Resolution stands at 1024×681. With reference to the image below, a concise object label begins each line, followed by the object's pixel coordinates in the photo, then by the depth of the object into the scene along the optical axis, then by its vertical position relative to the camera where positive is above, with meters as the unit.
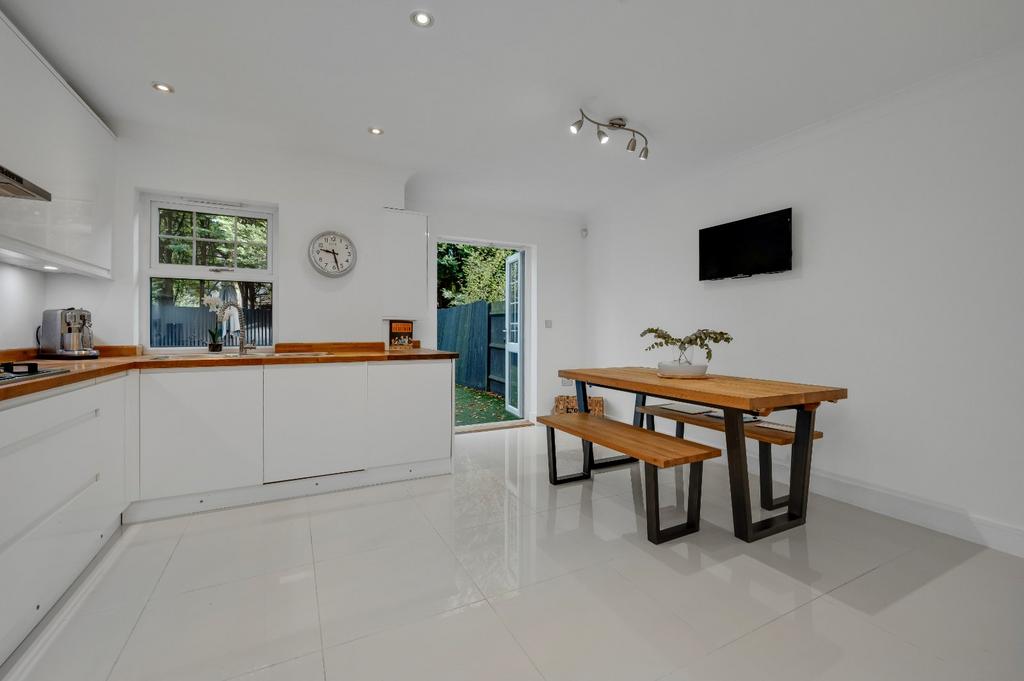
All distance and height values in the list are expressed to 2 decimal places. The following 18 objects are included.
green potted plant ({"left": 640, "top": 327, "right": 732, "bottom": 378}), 2.78 -0.14
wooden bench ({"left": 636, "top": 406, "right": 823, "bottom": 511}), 2.56 -0.58
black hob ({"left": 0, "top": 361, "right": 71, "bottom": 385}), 1.63 -0.13
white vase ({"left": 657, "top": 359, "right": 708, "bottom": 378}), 2.78 -0.19
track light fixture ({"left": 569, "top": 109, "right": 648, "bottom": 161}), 2.85 +1.46
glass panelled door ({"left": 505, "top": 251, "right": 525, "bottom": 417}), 5.47 +0.09
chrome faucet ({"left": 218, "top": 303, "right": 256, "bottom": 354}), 3.22 +0.07
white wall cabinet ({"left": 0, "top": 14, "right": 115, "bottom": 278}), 1.91 +0.90
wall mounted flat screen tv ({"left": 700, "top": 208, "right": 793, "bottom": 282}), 3.24 +0.73
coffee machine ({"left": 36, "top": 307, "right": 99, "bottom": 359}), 2.59 +0.03
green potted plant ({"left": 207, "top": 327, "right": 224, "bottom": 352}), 3.22 -0.01
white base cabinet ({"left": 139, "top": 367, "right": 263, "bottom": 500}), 2.52 -0.53
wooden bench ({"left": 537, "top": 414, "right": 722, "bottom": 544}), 2.20 -0.58
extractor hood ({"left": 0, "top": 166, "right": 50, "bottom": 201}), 1.56 +0.59
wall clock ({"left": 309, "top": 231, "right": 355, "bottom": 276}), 3.46 +0.68
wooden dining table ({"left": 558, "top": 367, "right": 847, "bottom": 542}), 2.13 -0.35
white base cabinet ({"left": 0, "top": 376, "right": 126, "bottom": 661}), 1.41 -0.60
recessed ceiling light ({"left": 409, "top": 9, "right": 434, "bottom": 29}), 1.99 +1.47
